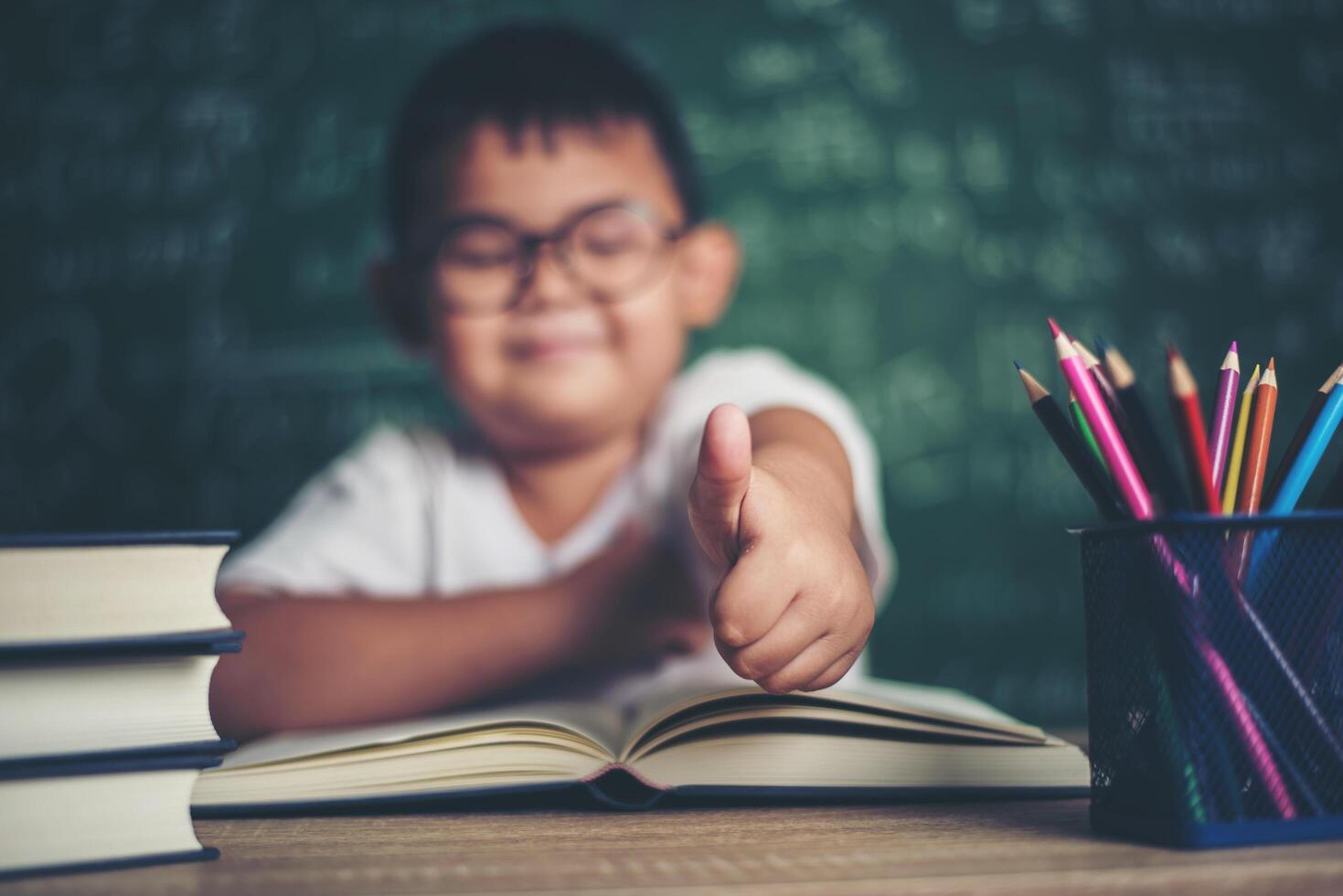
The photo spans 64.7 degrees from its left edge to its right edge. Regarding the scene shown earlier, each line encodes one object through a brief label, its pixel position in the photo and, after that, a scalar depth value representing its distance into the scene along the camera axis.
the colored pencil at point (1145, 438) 0.41
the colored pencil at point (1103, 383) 0.44
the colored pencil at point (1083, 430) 0.45
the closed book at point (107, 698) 0.41
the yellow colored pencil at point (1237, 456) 0.44
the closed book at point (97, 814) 0.41
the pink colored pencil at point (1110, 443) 0.44
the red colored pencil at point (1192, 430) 0.39
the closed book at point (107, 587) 0.40
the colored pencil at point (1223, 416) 0.45
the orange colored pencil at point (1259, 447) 0.44
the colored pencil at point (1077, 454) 0.45
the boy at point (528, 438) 0.87
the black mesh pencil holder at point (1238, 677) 0.41
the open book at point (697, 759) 0.55
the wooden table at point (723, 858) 0.37
